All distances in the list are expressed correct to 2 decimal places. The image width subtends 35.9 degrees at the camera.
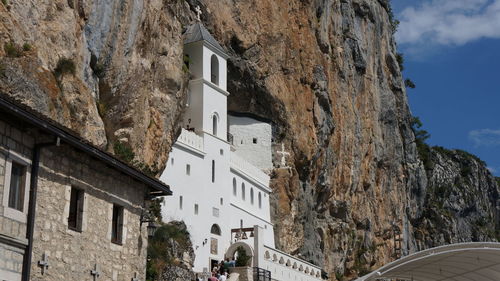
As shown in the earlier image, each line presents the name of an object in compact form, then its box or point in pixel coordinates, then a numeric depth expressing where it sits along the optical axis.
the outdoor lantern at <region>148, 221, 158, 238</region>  22.50
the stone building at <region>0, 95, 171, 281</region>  16.09
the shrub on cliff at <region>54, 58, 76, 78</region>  29.77
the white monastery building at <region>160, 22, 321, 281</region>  43.62
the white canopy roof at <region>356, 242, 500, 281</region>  42.56
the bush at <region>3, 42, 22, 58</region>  26.61
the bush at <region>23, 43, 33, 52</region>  27.60
